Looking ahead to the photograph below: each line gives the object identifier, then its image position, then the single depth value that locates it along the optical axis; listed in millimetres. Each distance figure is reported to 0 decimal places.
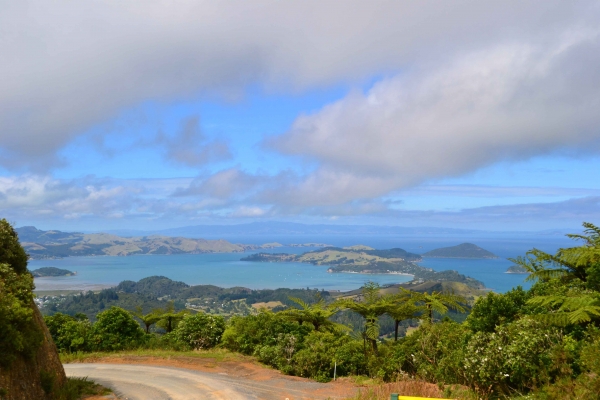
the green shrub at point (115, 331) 19109
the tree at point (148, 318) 22844
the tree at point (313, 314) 16406
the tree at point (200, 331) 19375
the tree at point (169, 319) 22391
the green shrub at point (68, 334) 18795
